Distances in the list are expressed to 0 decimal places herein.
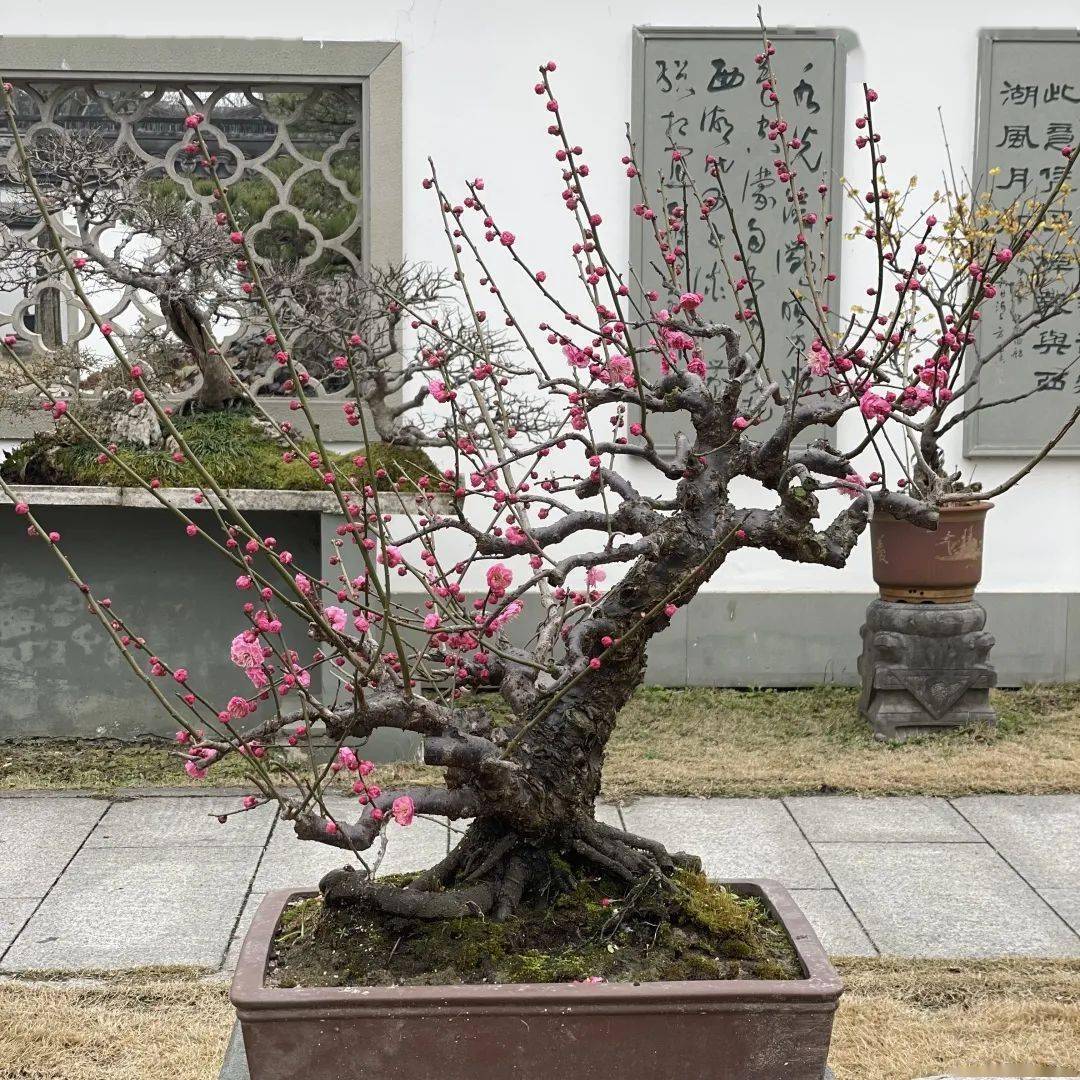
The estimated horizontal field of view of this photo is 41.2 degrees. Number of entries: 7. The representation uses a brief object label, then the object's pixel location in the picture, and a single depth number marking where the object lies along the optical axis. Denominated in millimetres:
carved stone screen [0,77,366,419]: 6559
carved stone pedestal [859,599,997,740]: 6266
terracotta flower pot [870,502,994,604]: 6219
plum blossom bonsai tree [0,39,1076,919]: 2586
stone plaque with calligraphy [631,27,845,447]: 6605
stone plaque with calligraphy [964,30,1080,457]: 6660
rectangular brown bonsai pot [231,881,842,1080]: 2486
